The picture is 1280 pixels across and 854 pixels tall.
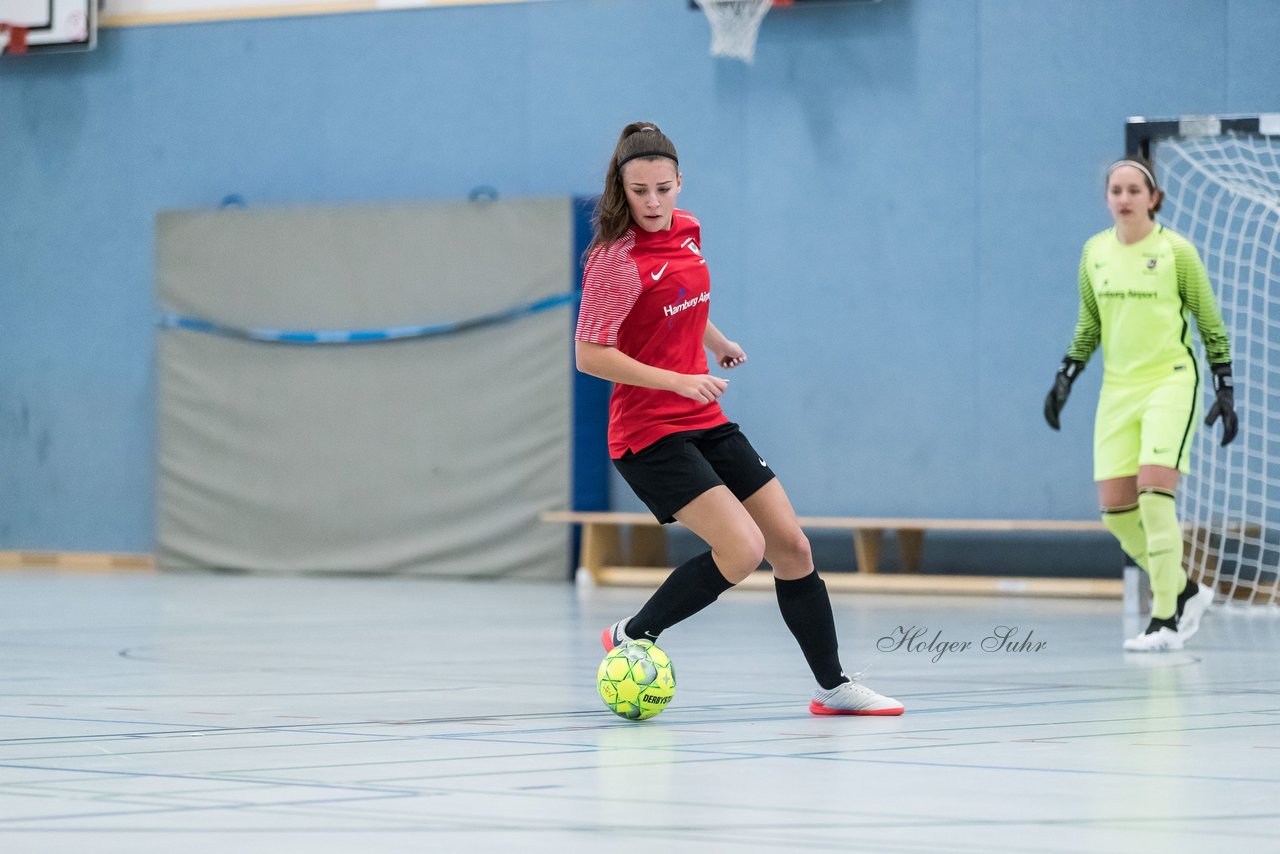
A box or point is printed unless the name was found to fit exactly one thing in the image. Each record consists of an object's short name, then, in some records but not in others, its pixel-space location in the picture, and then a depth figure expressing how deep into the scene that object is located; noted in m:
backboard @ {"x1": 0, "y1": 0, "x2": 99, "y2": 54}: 28.75
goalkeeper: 14.80
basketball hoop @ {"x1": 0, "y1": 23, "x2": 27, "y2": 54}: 29.03
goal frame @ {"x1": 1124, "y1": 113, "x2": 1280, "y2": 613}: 18.50
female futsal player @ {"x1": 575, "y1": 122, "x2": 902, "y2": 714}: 9.91
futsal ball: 9.77
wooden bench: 22.30
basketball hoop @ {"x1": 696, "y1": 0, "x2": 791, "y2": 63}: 24.20
